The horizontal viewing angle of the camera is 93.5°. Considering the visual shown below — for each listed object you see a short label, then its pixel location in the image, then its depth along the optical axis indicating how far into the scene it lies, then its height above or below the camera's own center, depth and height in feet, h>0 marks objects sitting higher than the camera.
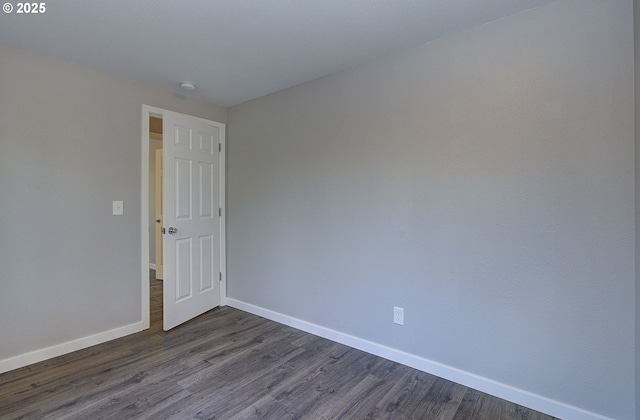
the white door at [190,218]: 9.50 -0.25
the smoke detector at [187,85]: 9.08 +3.81
